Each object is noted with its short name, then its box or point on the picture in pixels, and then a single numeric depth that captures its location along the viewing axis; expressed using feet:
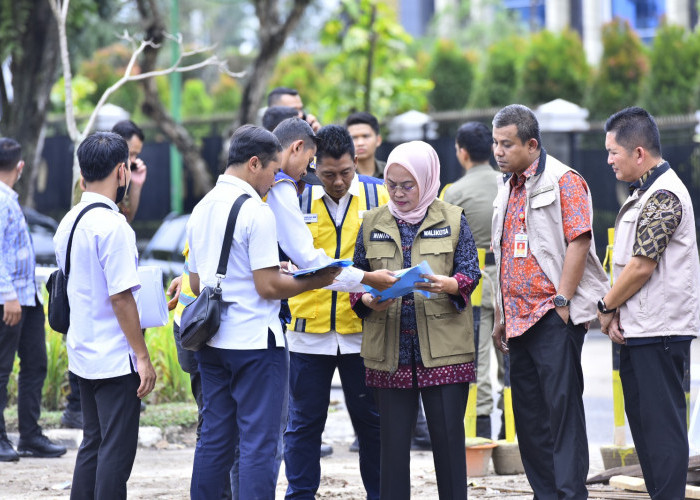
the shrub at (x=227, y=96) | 185.39
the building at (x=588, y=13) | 301.22
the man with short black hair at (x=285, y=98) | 50.83
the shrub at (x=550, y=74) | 138.51
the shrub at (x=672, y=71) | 127.03
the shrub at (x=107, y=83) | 180.55
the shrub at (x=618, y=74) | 136.36
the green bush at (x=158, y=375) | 55.62
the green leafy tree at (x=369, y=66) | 113.09
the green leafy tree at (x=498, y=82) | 144.77
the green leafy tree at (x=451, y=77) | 154.30
